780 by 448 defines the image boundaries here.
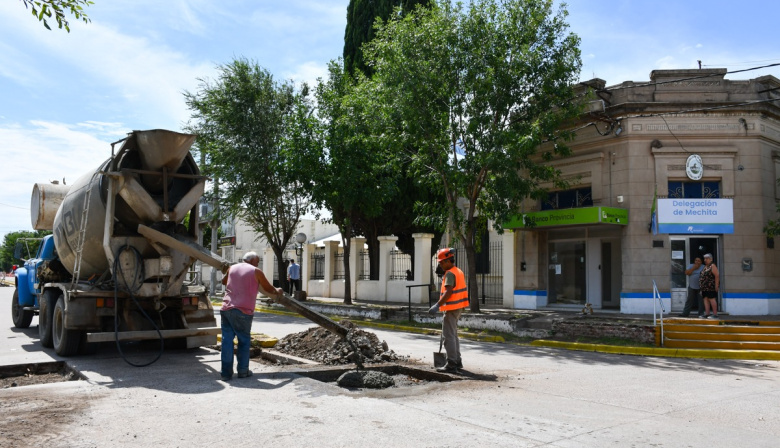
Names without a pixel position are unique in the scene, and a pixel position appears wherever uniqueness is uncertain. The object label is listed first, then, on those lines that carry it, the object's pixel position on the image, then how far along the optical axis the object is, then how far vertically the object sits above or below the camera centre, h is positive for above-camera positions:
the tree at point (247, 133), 24.44 +5.28
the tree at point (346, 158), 21.27 +3.80
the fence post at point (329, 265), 29.84 +0.05
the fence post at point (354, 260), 27.77 +0.29
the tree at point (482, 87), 16.61 +4.89
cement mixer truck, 9.53 +0.25
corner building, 17.89 +2.39
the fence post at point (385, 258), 25.98 +0.36
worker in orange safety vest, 9.14 -0.58
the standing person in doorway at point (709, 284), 15.19 -0.42
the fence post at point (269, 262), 34.41 +0.25
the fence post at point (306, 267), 32.00 -0.02
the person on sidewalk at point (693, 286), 16.03 -0.49
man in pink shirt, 8.41 -0.56
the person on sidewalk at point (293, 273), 27.47 -0.30
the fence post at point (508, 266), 21.17 +0.02
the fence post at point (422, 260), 24.11 +0.25
